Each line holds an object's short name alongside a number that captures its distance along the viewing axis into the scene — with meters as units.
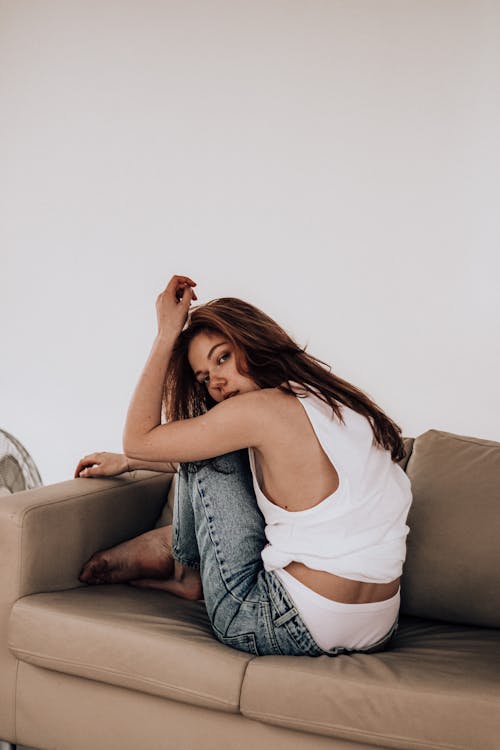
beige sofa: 1.44
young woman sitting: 1.58
